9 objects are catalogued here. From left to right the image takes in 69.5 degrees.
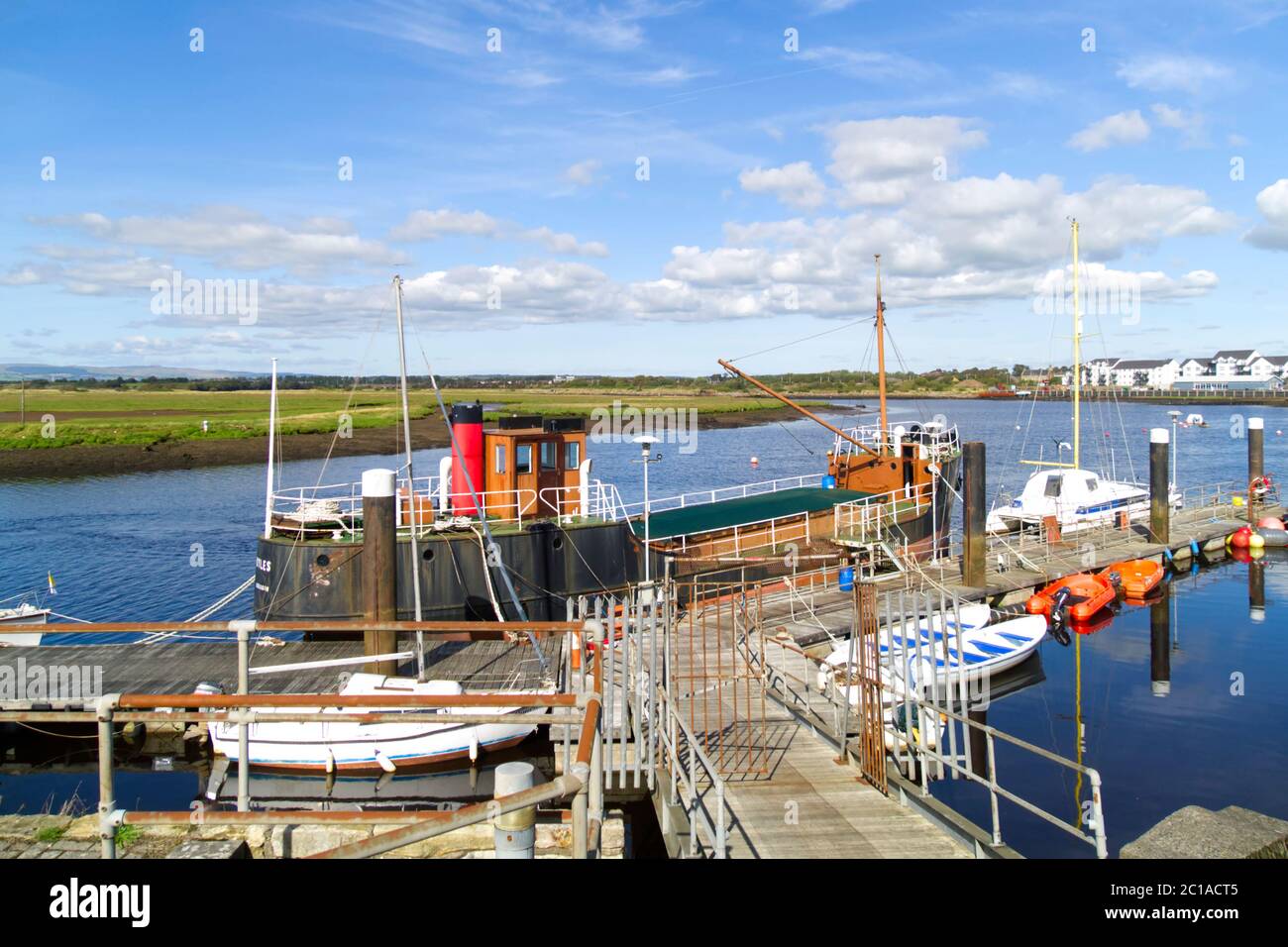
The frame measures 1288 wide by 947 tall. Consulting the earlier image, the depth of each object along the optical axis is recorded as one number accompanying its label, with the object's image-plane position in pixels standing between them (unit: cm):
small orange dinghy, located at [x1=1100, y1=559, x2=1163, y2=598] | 3144
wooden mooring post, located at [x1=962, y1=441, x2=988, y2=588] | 2731
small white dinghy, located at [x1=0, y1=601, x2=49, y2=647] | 2317
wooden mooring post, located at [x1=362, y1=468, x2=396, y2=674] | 1833
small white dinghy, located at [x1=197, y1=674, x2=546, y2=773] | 1673
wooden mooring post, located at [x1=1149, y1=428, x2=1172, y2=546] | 3619
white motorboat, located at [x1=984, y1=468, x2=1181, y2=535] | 3875
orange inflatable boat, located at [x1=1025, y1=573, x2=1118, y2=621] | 2795
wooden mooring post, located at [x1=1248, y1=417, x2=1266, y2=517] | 4209
